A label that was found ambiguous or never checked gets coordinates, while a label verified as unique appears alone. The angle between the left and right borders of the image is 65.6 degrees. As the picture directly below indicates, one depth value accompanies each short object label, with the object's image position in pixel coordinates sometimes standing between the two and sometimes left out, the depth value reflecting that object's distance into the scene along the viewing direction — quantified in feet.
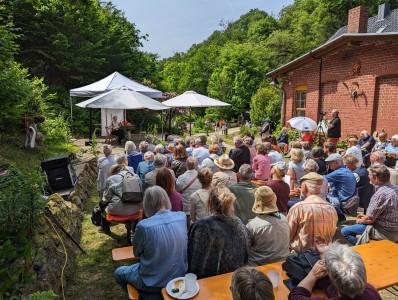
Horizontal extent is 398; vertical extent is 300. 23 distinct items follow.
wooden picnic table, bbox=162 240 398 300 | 7.92
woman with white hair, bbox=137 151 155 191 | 17.53
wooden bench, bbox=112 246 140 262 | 10.93
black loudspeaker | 19.35
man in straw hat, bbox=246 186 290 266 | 9.91
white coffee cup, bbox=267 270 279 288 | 8.03
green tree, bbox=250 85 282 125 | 67.12
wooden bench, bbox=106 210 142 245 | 14.99
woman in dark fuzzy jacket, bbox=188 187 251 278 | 8.90
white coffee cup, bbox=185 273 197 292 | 7.89
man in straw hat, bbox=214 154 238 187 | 15.98
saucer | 7.76
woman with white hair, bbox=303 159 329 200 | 15.17
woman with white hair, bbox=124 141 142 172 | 21.03
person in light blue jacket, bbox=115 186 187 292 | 8.93
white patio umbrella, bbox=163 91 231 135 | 38.47
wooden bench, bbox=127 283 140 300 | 8.98
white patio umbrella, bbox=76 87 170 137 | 31.09
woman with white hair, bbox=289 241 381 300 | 5.92
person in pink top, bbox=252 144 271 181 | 19.17
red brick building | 33.35
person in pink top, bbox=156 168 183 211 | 13.20
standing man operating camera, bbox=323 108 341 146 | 30.37
